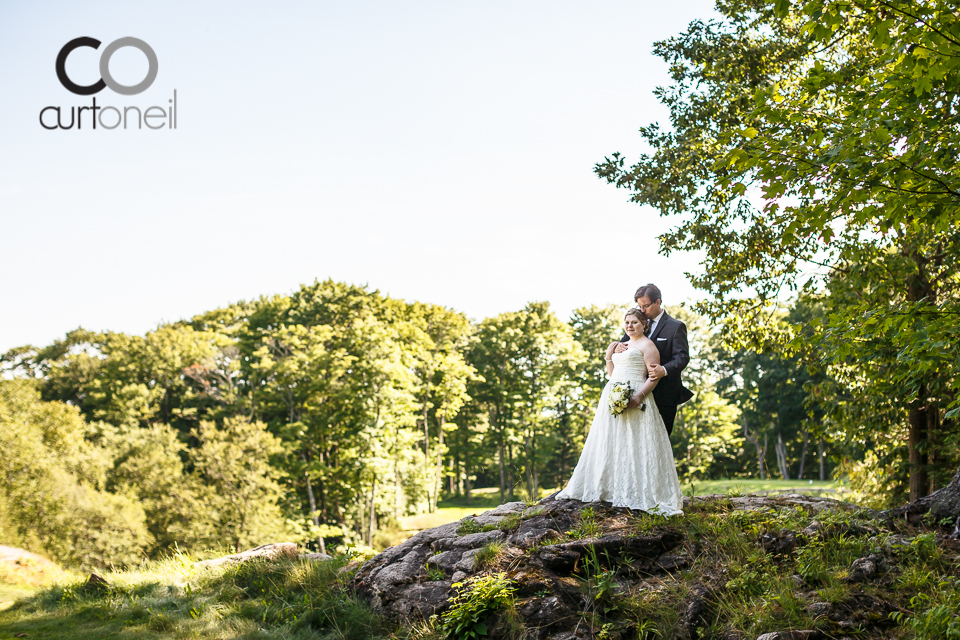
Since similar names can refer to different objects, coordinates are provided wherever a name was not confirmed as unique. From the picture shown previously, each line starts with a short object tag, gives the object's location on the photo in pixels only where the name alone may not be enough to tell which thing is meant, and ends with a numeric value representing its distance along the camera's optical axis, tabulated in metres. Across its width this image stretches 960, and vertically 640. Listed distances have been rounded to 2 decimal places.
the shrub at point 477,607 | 5.26
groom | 7.26
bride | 6.97
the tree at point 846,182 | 4.81
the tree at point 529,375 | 36.28
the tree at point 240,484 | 25.94
